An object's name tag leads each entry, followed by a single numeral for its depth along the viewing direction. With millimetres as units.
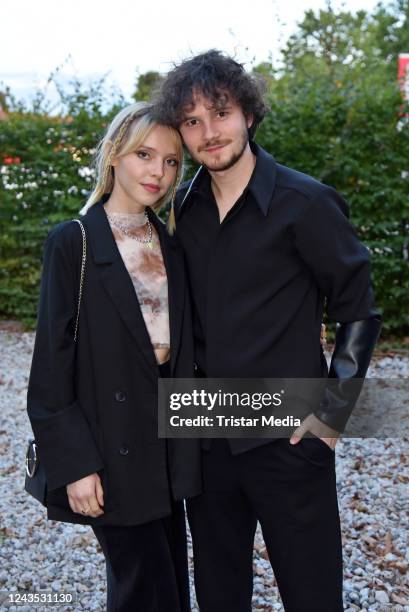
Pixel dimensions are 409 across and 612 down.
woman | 2020
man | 2070
